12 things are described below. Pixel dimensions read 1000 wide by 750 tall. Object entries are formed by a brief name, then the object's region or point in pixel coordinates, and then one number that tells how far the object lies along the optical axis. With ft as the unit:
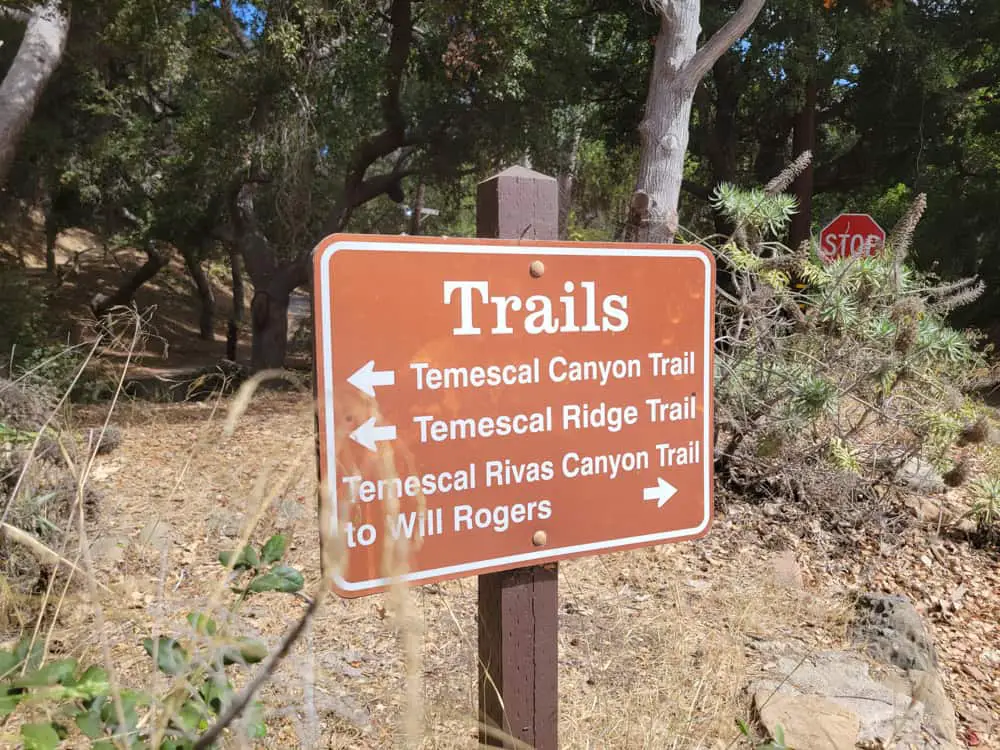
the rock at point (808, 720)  8.38
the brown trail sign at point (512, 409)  4.66
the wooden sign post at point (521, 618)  5.45
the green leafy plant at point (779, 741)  5.04
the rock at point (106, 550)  10.09
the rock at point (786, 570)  13.54
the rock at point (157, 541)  12.10
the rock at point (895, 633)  10.85
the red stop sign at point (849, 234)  19.69
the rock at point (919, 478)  17.21
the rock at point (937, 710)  9.28
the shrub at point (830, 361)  14.69
